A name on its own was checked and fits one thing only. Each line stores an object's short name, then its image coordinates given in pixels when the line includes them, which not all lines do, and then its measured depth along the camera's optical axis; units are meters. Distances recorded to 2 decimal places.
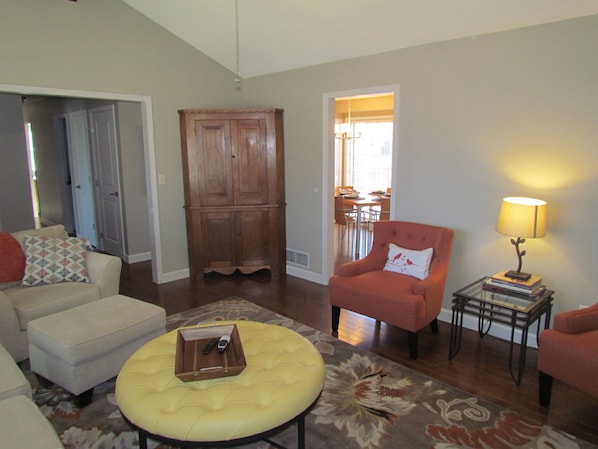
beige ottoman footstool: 2.50
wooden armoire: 4.88
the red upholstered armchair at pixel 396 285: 3.15
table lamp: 2.95
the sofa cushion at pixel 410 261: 3.56
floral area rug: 2.28
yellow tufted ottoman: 1.75
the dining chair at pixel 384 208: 6.56
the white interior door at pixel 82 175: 6.34
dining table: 6.32
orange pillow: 3.32
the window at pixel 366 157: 8.59
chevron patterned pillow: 3.38
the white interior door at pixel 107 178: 5.69
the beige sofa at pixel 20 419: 1.61
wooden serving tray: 2.03
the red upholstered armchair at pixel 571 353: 2.29
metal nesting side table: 2.83
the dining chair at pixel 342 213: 6.54
